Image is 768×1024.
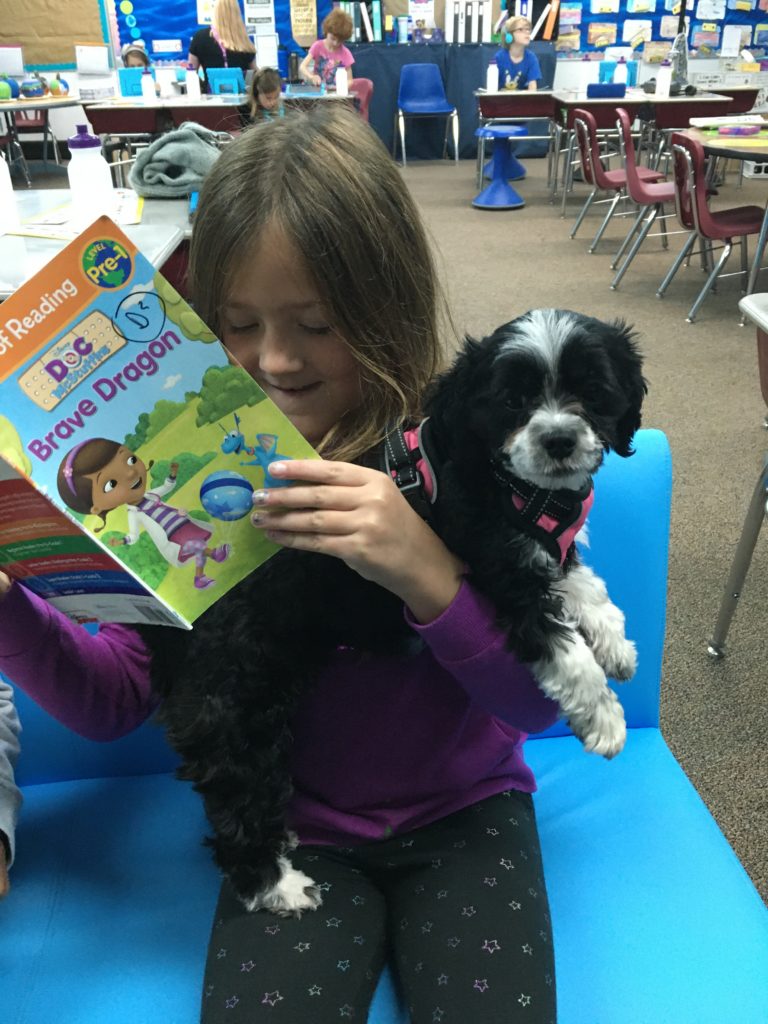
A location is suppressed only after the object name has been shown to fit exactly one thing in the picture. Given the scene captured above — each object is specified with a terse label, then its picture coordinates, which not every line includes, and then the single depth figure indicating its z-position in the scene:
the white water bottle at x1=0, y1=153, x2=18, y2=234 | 2.23
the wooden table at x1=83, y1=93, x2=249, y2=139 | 6.03
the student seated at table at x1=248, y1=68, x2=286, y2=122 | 4.78
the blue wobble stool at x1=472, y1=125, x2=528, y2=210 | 7.24
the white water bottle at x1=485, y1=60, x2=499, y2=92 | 7.41
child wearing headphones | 8.19
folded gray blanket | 2.75
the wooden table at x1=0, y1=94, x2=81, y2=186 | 7.07
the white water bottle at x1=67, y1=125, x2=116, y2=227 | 2.20
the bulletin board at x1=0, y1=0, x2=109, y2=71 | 9.06
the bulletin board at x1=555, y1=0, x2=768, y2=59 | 9.12
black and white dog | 0.92
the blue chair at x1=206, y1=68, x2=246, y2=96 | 6.80
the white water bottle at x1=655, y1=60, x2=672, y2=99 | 6.68
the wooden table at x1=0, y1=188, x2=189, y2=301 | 1.81
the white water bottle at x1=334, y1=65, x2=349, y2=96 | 7.13
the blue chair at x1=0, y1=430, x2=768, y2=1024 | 0.96
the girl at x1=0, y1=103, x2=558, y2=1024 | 0.87
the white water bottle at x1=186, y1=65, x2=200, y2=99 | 6.35
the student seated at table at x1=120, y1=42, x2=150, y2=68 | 8.00
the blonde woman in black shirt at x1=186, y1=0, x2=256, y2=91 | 6.82
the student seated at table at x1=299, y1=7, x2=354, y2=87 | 8.07
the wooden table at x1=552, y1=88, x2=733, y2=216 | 6.48
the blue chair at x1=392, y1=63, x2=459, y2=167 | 9.05
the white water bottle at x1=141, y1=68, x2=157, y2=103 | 6.27
